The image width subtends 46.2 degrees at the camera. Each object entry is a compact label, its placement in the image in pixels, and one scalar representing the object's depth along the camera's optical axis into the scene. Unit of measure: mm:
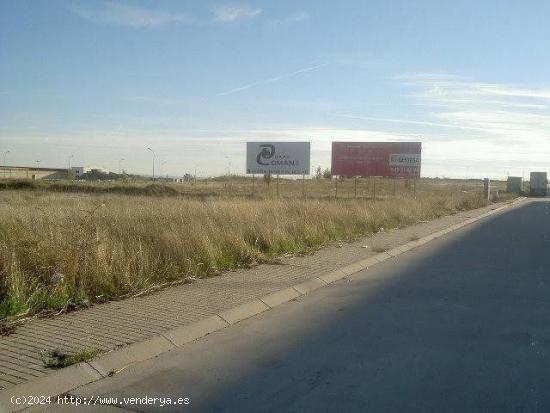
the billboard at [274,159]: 46406
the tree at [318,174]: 100625
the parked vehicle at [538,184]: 79500
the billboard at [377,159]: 48625
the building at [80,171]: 144875
